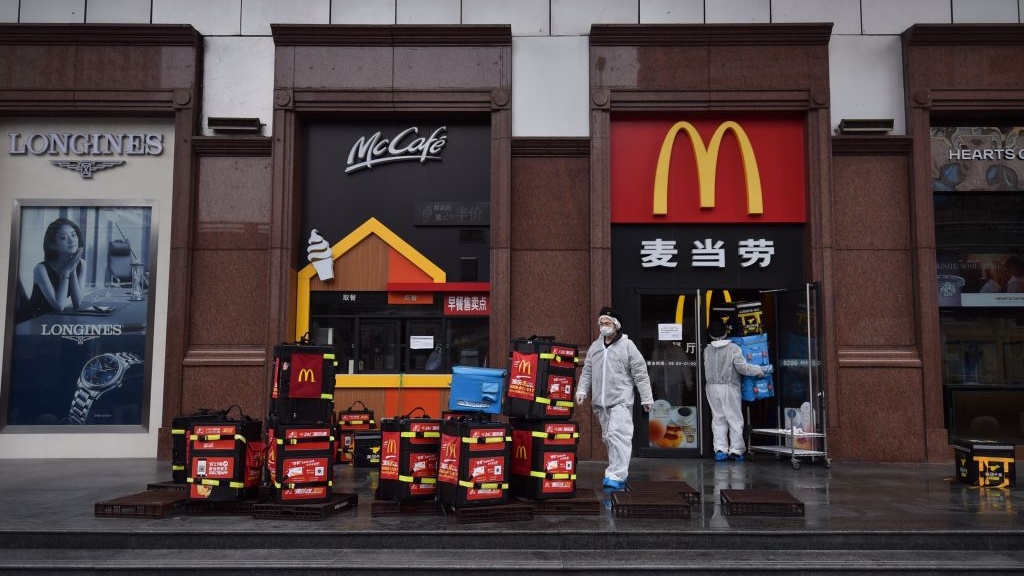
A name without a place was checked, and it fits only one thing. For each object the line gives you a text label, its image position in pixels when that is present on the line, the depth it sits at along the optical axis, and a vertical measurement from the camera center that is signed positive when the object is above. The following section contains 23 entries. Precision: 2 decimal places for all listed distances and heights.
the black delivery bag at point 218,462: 7.82 -1.14
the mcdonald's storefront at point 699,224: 12.30 +1.99
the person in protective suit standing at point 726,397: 11.65 -0.70
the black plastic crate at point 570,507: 7.85 -1.57
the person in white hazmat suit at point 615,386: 8.98 -0.43
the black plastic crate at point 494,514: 7.32 -1.55
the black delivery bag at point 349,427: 11.48 -1.15
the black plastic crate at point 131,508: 7.53 -1.54
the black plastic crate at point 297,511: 7.49 -1.56
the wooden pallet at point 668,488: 8.09 -1.49
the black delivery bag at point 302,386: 8.39 -0.41
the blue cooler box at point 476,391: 8.45 -0.45
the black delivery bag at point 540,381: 8.39 -0.34
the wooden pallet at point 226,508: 7.87 -1.60
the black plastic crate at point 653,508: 7.53 -1.52
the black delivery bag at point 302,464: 7.65 -1.13
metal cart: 11.15 -0.74
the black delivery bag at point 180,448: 9.02 -1.16
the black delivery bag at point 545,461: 8.02 -1.14
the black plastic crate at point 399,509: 7.72 -1.58
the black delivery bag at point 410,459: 7.81 -1.10
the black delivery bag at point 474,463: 7.44 -1.09
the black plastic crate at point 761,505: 7.60 -1.50
